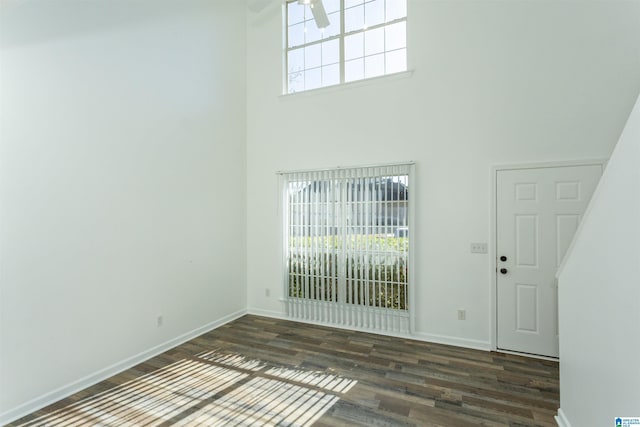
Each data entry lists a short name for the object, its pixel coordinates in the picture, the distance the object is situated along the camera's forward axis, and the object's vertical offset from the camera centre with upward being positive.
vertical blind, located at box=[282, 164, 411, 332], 3.69 -0.43
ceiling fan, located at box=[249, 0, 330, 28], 2.57 +1.83
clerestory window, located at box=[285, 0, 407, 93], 3.84 +2.35
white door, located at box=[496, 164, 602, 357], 3.06 -0.31
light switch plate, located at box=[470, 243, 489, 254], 3.36 -0.39
